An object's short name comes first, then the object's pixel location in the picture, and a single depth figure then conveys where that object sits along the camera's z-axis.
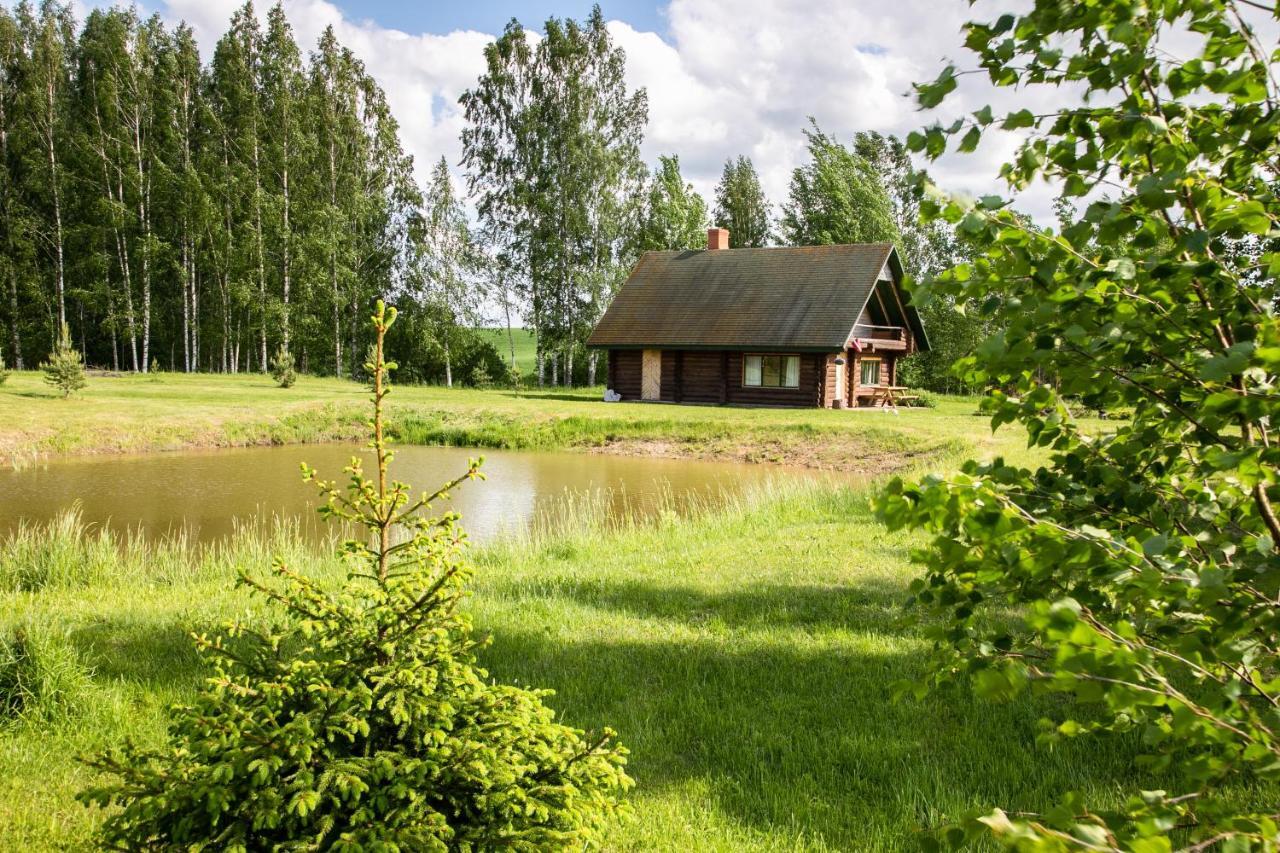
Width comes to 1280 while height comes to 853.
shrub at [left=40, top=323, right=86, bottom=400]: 22.45
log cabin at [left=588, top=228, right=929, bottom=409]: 30.39
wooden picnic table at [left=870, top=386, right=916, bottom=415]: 31.80
